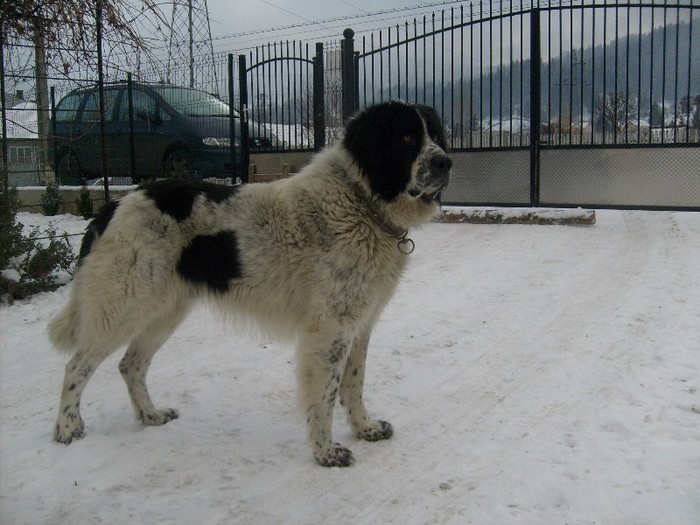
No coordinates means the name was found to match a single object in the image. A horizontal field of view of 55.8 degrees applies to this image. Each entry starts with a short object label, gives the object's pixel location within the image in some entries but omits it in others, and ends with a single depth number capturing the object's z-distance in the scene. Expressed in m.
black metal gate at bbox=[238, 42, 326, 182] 11.41
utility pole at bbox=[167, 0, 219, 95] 5.83
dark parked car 12.26
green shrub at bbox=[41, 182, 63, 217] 12.13
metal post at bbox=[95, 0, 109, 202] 4.51
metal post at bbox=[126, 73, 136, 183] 12.66
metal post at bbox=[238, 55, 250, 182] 12.07
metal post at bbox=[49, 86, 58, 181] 13.55
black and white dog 3.54
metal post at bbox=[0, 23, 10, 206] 6.78
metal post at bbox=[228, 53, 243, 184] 12.23
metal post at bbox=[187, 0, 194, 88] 6.51
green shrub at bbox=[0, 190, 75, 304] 6.67
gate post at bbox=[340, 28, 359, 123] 10.97
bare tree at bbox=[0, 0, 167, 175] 3.63
